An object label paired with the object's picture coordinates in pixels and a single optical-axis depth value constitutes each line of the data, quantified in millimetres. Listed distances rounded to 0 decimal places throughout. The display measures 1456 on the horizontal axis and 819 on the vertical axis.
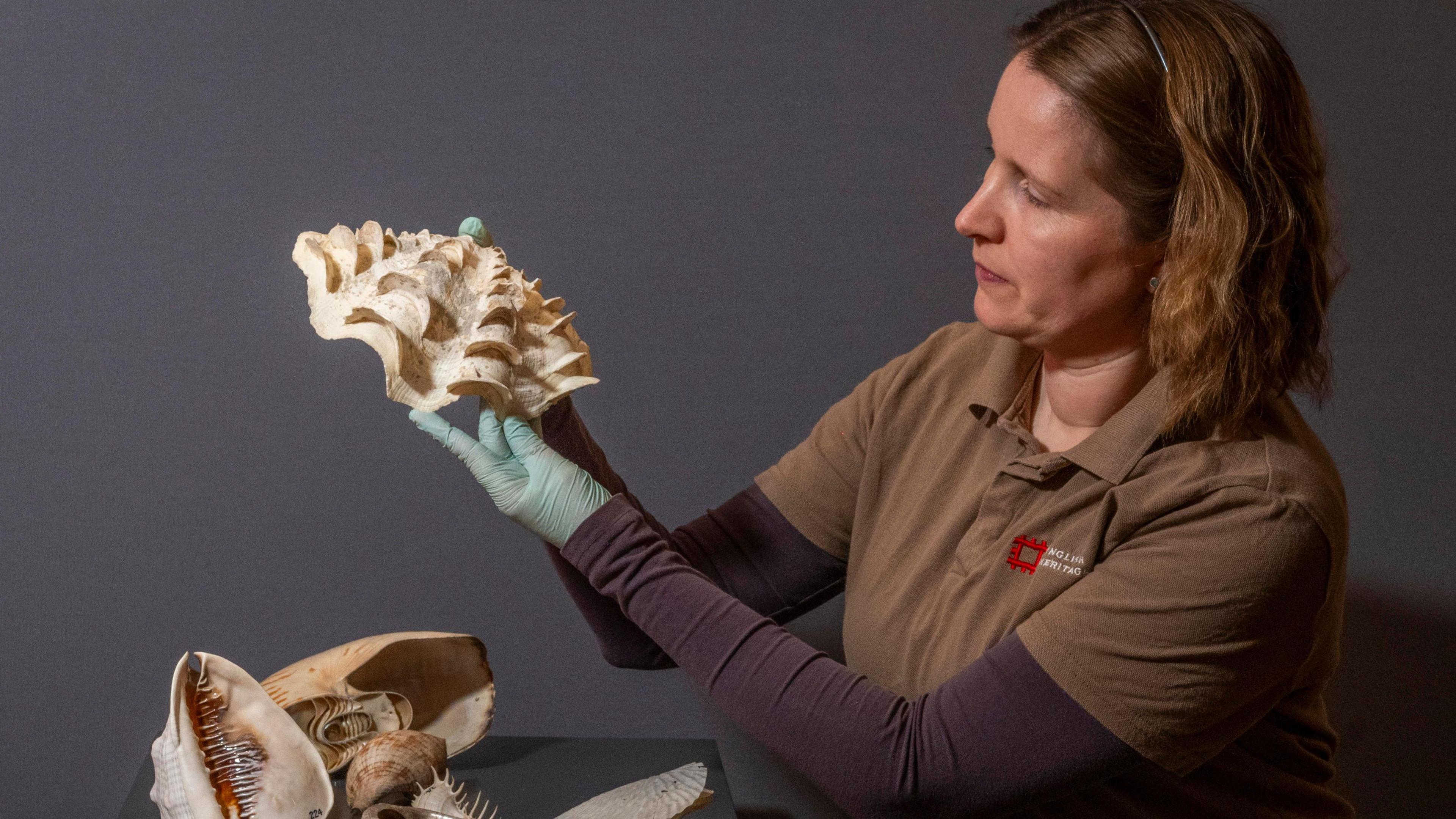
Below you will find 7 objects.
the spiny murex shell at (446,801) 1111
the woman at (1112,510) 887
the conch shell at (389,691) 1257
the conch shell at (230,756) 1001
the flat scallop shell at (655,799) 1203
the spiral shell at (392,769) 1134
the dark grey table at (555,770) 1262
